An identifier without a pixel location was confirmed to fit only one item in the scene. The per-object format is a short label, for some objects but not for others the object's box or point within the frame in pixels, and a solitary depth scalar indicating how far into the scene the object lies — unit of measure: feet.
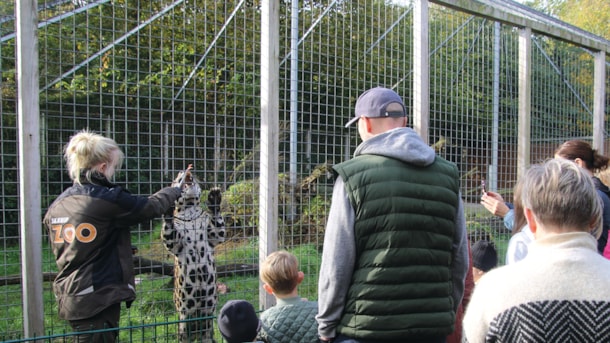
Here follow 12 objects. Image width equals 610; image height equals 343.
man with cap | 7.08
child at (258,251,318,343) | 8.16
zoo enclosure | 10.84
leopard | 11.75
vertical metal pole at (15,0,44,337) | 9.26
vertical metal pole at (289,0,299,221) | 12.32
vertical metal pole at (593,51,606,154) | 20.90
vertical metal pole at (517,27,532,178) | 17.61
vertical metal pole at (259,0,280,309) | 11.66
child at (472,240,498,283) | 11.66
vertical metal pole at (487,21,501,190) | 17.29
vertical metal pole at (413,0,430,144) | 14.64
